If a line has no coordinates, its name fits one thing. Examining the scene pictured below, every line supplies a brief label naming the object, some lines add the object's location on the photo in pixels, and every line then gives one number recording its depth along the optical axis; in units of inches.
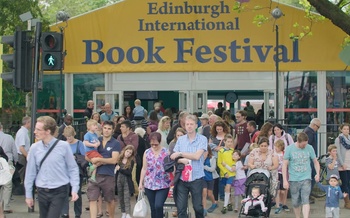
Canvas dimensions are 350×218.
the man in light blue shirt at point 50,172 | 382.0
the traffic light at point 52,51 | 579.8
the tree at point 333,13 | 621.6
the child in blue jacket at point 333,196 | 525.3
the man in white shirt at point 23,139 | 629.6
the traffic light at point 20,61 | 571.8
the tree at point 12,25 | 918.4
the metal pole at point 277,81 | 831.9
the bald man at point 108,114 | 840.9
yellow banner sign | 930.1
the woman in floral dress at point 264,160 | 577.3
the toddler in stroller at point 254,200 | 536.4
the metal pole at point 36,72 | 587.8
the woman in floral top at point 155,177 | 488.7
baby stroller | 536.4
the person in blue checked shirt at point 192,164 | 470.0
